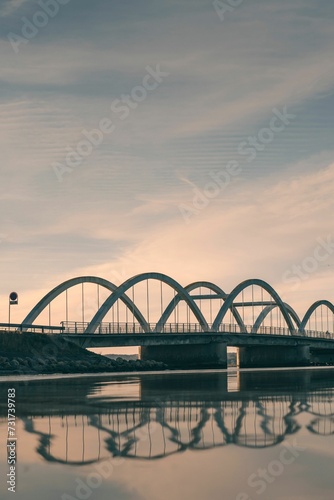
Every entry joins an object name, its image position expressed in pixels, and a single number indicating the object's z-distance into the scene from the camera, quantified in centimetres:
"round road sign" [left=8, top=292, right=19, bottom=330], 8538
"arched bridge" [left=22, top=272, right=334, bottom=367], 9225
